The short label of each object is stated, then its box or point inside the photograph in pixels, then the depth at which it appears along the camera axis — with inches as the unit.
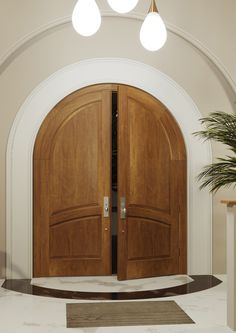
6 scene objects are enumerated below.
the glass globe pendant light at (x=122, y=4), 158.2
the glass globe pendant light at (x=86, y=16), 170.1
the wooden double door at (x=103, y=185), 267.1
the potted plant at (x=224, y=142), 220.7
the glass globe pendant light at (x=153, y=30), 176.1
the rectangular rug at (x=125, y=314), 187.8
